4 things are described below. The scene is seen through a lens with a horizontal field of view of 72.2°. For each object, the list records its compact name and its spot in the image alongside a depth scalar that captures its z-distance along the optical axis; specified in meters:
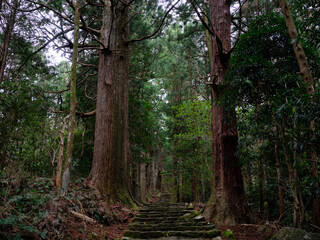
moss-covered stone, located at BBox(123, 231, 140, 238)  4.64
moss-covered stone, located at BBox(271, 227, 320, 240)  3.09
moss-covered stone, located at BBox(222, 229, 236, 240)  4.30
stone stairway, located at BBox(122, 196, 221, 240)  4.52
